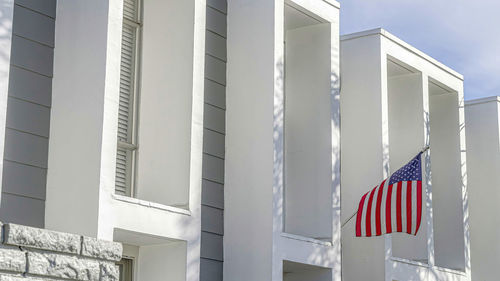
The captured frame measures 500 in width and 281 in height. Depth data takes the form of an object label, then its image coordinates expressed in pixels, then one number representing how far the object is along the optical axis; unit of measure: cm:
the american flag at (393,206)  1242
